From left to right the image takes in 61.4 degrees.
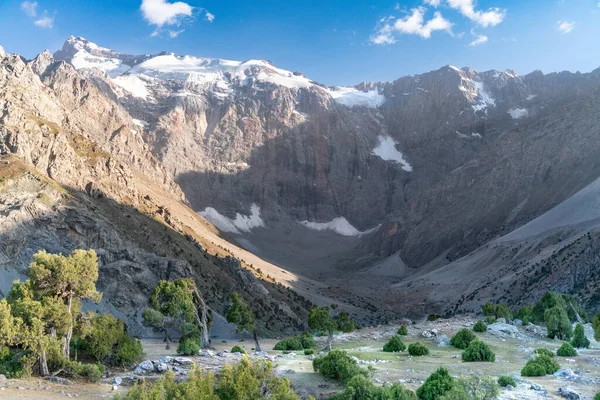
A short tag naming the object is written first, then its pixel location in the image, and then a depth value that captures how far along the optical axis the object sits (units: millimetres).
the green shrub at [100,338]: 28984
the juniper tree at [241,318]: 43281
